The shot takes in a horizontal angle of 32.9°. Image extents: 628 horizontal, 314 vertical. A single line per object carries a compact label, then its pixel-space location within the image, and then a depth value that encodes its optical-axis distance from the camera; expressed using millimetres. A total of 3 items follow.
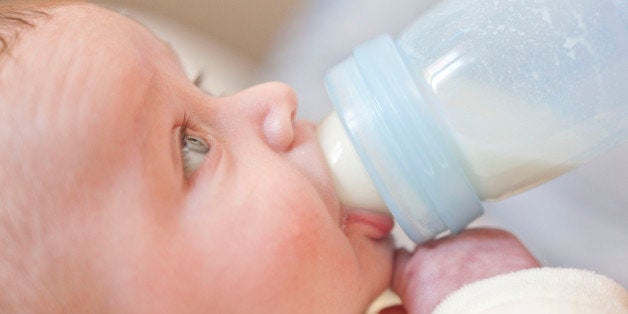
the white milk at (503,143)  306
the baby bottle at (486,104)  308
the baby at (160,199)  283
